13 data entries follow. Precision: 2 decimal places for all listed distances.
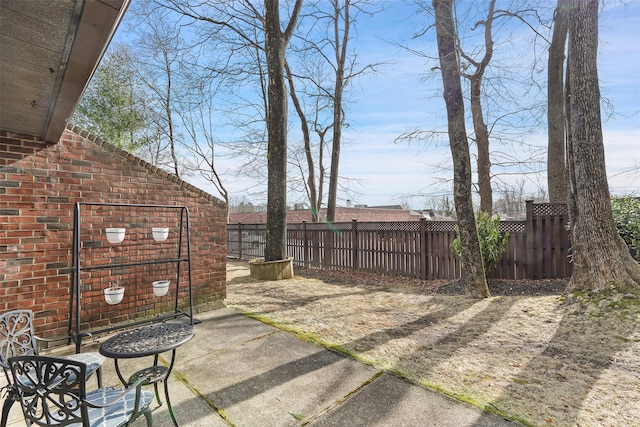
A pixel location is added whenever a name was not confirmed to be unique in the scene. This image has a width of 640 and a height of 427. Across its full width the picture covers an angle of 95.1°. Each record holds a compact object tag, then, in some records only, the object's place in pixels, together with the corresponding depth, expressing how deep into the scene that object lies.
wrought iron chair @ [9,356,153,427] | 1.22
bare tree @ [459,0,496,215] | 9.12
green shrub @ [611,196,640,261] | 4.75
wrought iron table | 1.75
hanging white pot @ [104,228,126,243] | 3.04
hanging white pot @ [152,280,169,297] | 3.54
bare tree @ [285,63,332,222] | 13.17
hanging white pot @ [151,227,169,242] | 3.41
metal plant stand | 3.22
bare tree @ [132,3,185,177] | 8.19
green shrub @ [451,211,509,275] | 5.86
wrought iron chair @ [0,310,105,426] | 1.76
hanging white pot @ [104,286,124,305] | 3.11
